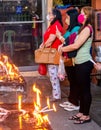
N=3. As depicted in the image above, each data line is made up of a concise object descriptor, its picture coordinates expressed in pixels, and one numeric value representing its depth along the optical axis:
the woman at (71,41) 7.65
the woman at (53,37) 8.31
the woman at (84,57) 6.90
